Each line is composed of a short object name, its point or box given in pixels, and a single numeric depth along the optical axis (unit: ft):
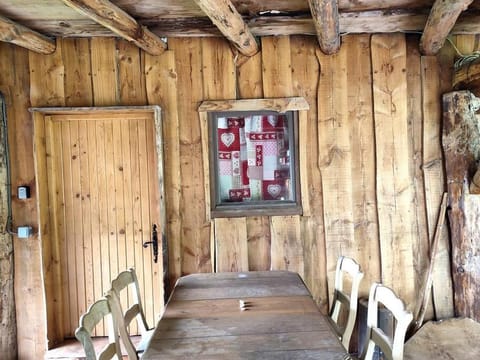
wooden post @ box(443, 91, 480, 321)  8.72
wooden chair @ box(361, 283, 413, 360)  4.86
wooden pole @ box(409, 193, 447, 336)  8.95
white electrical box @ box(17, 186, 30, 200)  8.85
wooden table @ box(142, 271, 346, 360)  4.77
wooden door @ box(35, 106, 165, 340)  9.31
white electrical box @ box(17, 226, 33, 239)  8.77
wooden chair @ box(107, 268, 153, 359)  5.73
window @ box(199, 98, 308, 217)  9.14
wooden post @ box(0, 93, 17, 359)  8.80
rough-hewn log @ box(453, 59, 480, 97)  8.03
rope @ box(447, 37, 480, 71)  8.53
